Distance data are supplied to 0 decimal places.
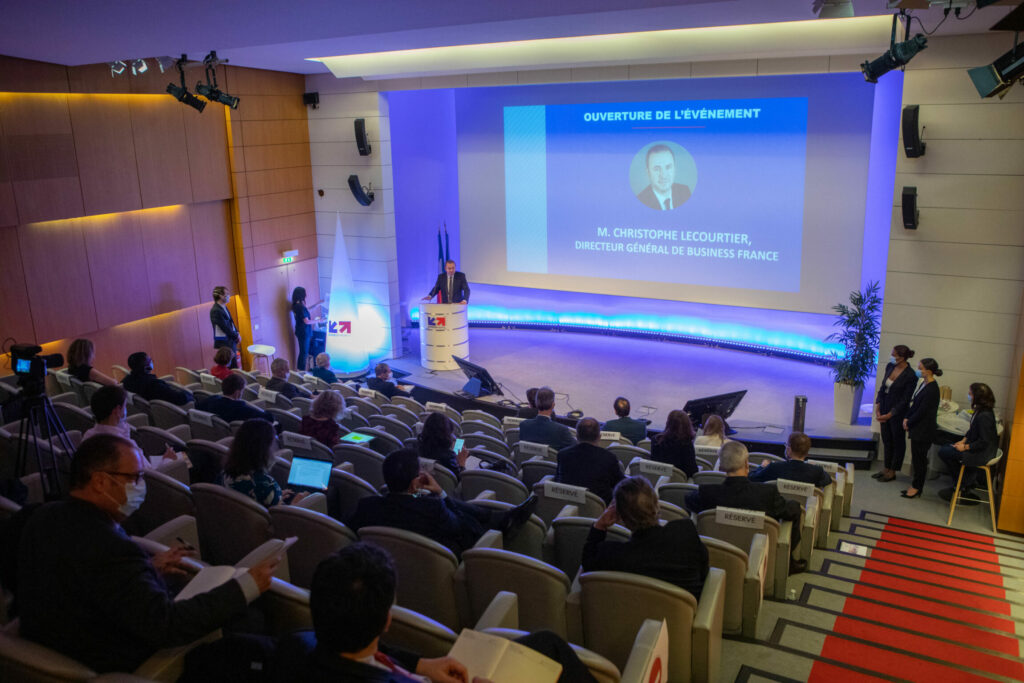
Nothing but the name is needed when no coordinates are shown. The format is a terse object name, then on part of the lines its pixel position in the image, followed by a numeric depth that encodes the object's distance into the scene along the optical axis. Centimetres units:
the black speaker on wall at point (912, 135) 765
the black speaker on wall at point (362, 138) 1166
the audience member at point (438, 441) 473
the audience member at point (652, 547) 299
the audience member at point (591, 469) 448
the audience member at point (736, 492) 412
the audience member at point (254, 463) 360
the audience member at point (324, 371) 907
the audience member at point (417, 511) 331
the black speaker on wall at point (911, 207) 786
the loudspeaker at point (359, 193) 1193
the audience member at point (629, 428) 672
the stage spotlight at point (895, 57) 603
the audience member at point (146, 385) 644
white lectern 1137
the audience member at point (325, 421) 529
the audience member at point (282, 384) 747
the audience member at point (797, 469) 486
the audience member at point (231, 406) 562
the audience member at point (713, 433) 623
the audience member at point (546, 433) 582
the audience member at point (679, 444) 531
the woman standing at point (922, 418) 711
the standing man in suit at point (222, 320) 1023
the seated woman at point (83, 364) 676
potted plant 876
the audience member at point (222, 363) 762
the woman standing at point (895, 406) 746
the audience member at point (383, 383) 889
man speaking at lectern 1135
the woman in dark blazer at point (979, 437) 659
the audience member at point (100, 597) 201
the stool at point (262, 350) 1069
